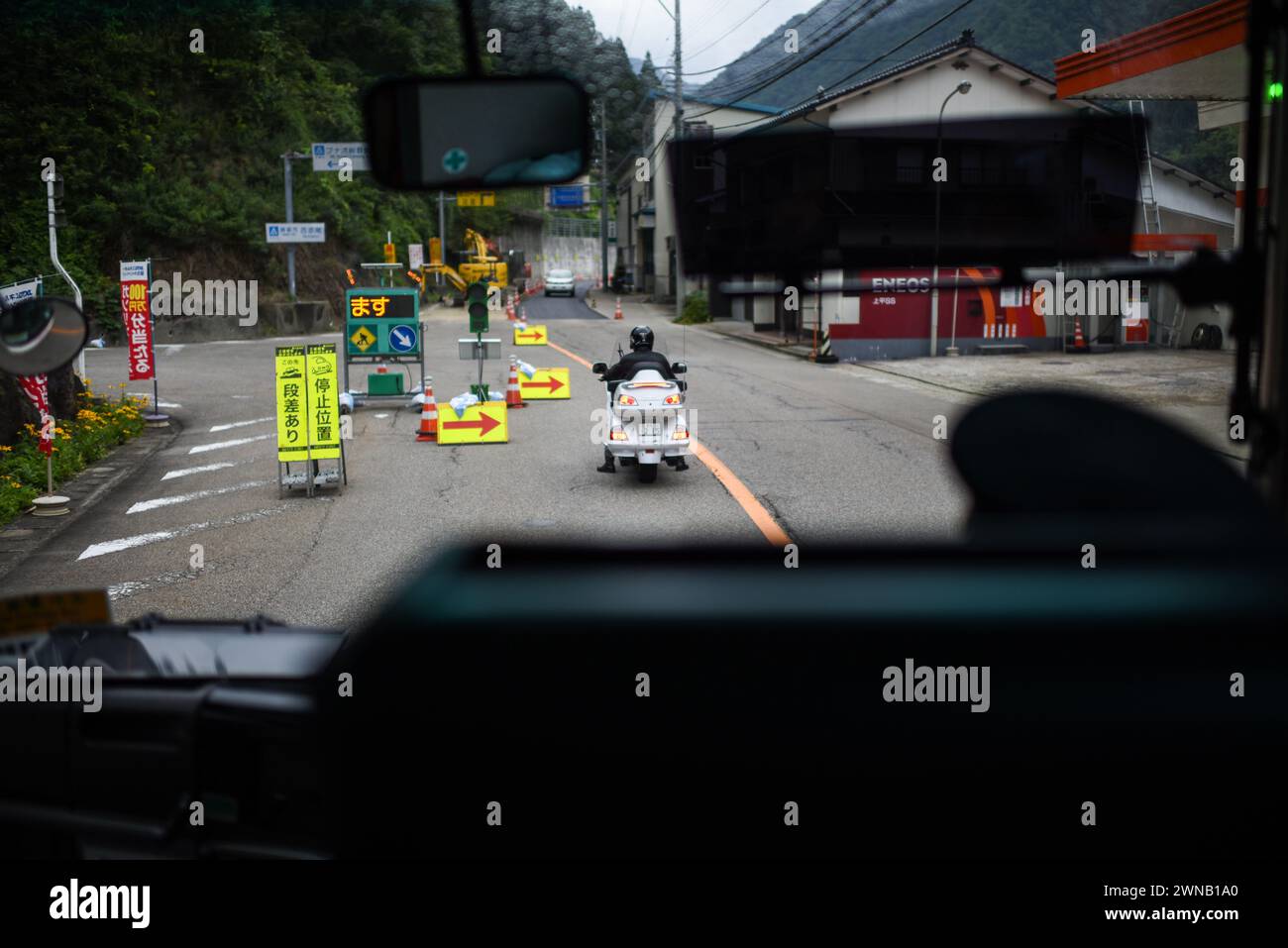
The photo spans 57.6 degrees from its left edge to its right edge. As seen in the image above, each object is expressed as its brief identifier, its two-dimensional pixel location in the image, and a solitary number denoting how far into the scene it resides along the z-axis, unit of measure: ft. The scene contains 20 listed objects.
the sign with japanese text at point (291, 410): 37.37
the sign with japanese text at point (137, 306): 51.01
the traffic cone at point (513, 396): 58.90
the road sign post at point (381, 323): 58.08
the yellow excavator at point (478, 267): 105.70
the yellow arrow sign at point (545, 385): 62.28
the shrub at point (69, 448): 35.88
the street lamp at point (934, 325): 83.51
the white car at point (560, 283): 197.47
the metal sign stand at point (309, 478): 37.40
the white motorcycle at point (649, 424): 37.42
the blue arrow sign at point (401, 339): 58.23
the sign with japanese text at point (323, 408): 37.60
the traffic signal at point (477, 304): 53.36
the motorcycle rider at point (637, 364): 38.99
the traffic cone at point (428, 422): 49.16
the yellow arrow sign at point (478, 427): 47.88
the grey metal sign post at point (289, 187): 42.66
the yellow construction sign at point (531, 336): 101.96
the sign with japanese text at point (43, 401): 34.58
